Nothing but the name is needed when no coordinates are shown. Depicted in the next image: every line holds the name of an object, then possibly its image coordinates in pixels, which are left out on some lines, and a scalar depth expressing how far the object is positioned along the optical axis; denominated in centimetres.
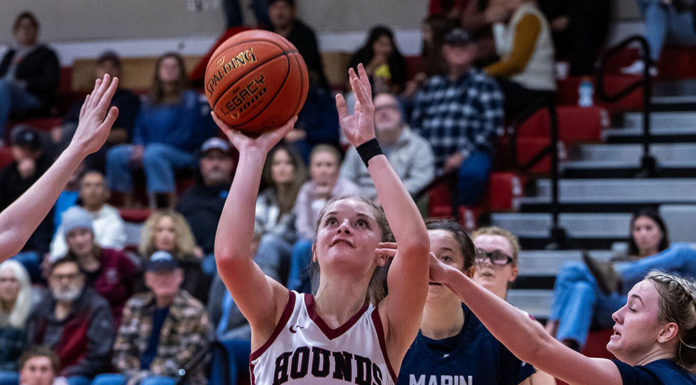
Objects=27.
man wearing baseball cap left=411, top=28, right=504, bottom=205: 1397
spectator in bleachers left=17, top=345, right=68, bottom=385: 1218
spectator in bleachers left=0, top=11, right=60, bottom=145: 1850
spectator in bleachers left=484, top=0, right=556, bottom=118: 1534
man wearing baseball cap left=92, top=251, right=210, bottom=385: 1187
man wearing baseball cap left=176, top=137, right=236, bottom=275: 1460
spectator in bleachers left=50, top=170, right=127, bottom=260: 1470
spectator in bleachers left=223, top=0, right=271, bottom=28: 1841
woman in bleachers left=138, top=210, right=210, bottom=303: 1331
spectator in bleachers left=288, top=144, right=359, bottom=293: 1298
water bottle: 1558
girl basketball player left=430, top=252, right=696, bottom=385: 522
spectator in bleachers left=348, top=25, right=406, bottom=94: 1624
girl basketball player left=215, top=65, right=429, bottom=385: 532
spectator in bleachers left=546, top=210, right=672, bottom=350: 1106
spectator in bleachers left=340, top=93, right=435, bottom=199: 1387
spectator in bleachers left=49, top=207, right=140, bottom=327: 1363
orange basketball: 570
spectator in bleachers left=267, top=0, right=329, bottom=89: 1684
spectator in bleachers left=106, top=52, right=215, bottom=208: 1606
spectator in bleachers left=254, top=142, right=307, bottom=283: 1292
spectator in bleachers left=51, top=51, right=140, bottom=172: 1638
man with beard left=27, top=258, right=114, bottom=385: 1274
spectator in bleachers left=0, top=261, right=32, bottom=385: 1312
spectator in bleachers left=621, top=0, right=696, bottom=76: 1565
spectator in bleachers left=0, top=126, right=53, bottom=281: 1542
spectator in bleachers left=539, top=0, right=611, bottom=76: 1621
